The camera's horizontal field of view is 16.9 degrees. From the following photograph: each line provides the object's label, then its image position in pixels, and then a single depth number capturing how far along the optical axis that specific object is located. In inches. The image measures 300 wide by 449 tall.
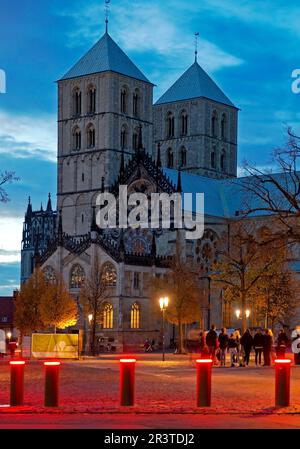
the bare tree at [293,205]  1124.1
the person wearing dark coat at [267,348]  1658.5
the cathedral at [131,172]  3550.7
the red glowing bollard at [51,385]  836.6
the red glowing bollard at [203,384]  850.8
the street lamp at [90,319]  3112.7
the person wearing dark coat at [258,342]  1705.2
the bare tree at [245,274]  2062.3
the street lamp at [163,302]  2328.2
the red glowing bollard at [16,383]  853.8
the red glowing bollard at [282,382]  855.1
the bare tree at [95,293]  3075.1
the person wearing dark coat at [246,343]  1670.3
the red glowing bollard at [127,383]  848.9
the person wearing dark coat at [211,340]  1633.9
